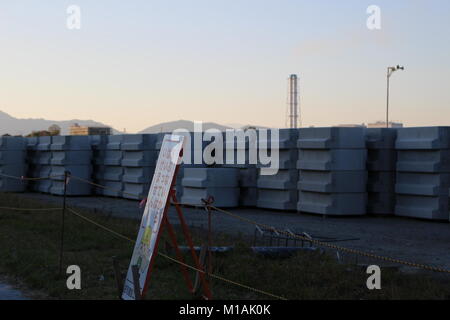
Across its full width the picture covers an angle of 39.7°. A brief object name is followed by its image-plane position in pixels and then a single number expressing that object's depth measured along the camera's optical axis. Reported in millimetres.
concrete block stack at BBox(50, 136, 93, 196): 25391
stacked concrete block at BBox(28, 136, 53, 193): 27203
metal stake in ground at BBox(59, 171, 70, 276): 9566
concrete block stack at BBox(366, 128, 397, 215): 17688
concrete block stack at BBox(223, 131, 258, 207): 19750
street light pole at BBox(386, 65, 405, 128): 33803
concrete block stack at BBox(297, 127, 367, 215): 17297
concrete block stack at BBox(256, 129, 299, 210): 18594
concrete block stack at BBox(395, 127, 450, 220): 16312
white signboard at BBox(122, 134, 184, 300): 6887
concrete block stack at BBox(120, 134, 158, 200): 22850
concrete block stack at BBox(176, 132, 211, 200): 20688
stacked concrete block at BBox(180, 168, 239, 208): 19500
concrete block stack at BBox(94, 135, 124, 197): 24531
